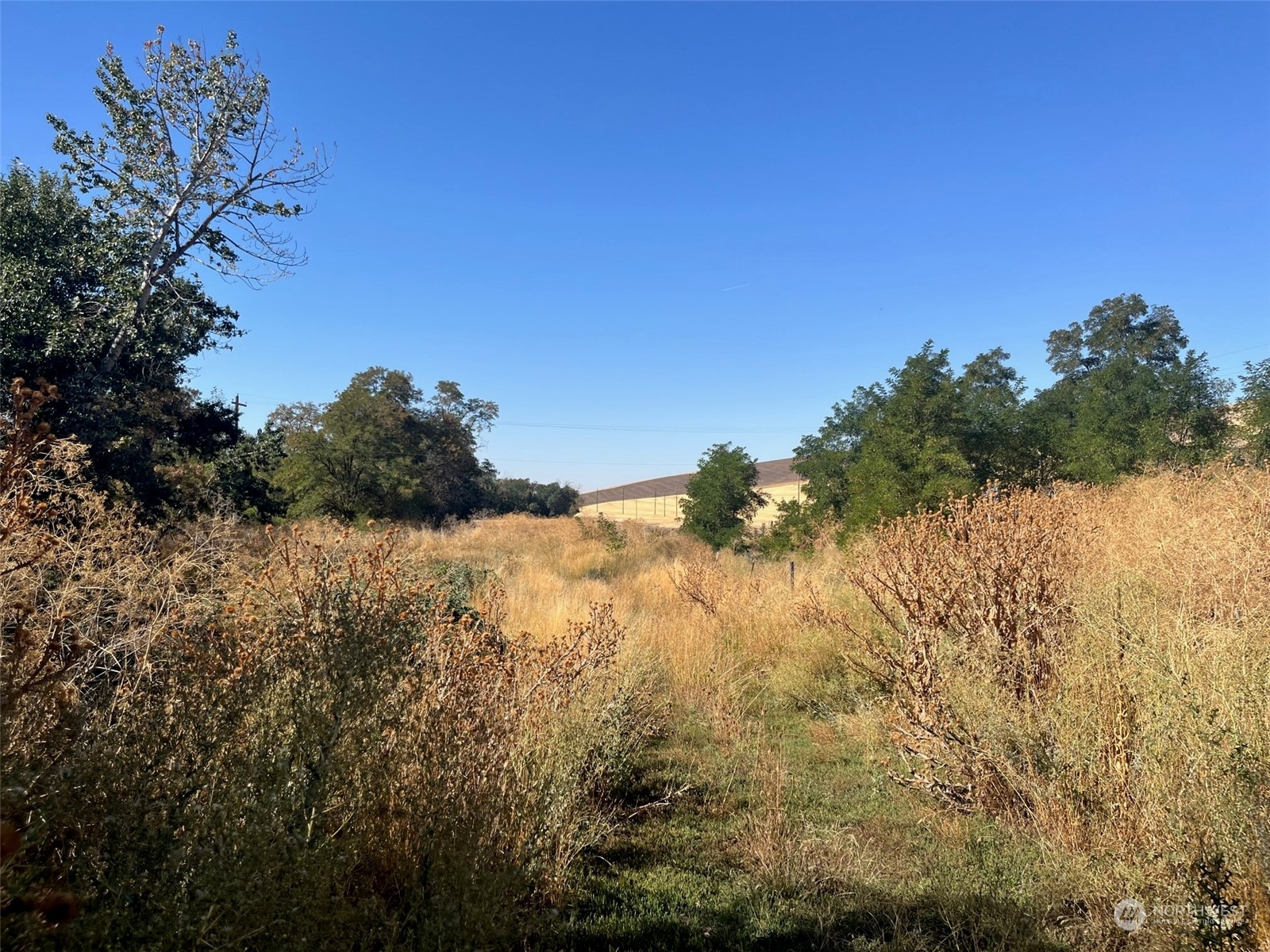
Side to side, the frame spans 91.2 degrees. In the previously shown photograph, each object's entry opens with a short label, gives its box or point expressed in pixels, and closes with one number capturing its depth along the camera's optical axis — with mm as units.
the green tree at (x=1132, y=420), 18297
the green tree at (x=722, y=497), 22234
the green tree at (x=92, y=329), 8406
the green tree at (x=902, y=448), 14750
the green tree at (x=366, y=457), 23297
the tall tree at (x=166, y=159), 9562
